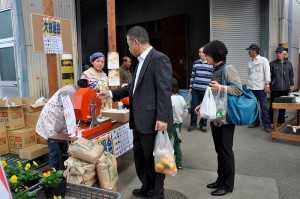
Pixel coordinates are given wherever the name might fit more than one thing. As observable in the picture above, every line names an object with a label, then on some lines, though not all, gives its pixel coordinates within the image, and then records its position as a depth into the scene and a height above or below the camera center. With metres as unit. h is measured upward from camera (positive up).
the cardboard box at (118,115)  4.31 -0.64
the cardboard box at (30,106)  4.88 -0.52
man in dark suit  2.85 -0.22
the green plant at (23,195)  1.81 -0.78
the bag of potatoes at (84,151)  2.96 -0.82
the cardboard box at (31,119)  4.89 -0.76
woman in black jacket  3.12 -0.66
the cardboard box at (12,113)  4.69 -0.62
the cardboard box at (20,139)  4.67 -1.06
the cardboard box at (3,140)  4.71 -1.09
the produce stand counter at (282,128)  5.16 -1.18
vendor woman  4.49 +0.12
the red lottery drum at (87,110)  3.33 -0.44
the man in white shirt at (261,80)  6.13 -0.21
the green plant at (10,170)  2.11 -0.72
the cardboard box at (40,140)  4.89 -1.13
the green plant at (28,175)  2.10 -0.76
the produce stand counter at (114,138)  3.43 -0.86
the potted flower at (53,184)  2.06 -0.81
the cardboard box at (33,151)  4.47 -1.23
